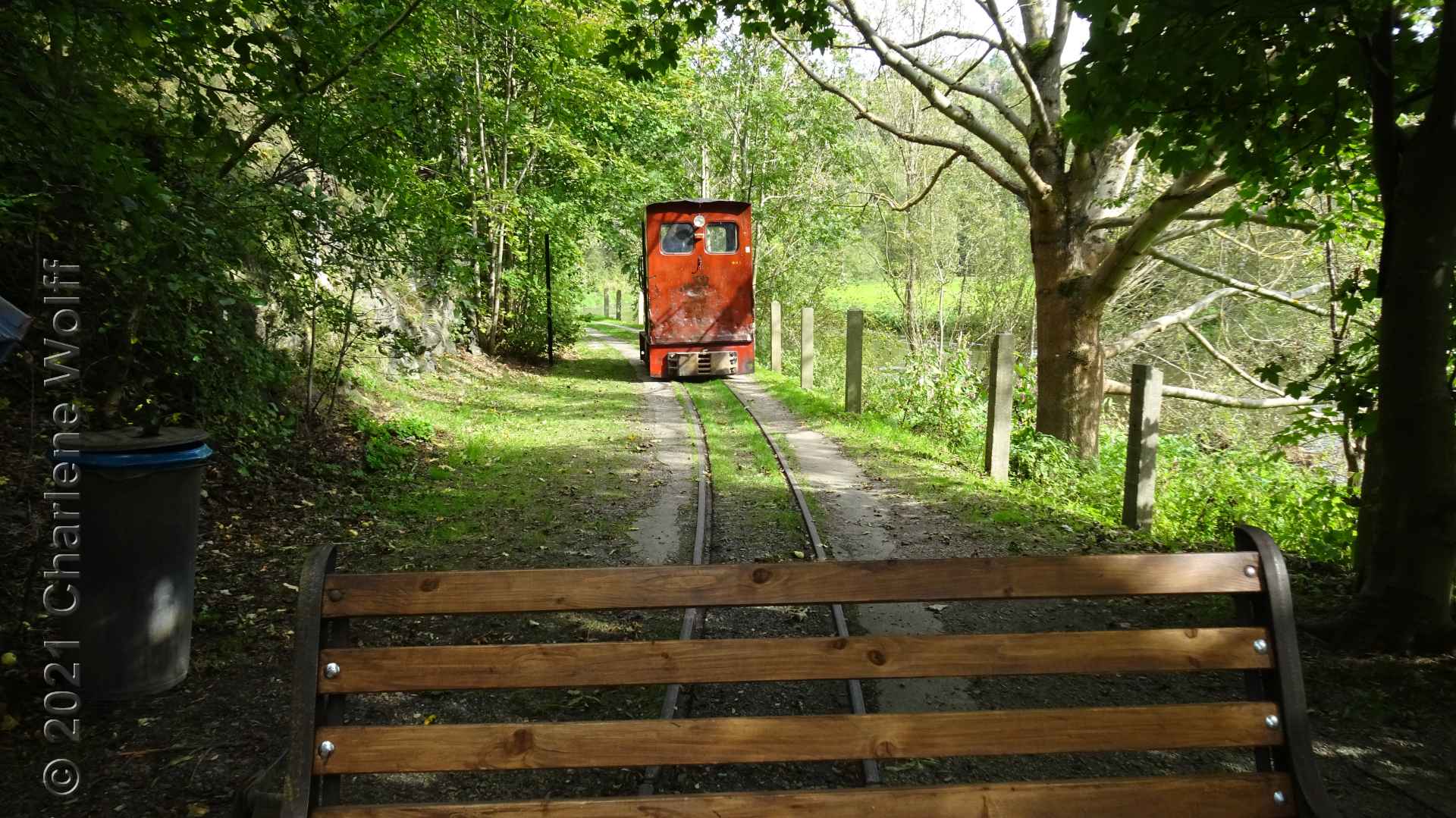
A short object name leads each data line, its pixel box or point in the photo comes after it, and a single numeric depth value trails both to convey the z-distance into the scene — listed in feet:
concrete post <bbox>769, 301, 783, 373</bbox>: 67.92
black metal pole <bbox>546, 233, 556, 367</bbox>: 69.86
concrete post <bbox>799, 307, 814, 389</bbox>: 54.24
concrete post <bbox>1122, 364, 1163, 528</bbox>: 24.36
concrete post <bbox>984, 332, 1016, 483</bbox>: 31.32
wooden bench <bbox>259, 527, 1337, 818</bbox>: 7.30
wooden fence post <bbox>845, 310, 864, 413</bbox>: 43.93
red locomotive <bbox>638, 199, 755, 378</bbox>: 59.52
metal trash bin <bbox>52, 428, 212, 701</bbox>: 12.60
